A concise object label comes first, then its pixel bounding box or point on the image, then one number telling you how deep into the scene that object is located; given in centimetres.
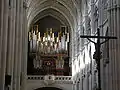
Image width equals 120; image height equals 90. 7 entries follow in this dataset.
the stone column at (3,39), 1444
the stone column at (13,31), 1814
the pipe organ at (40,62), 3750
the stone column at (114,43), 1877
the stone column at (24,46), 2423
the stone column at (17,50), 1973
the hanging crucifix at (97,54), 1222
